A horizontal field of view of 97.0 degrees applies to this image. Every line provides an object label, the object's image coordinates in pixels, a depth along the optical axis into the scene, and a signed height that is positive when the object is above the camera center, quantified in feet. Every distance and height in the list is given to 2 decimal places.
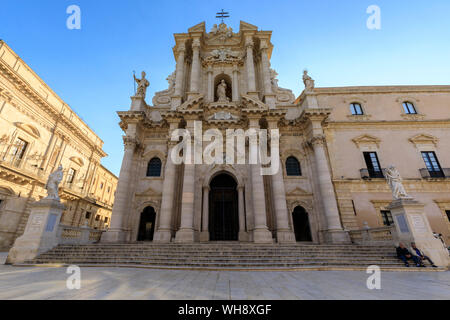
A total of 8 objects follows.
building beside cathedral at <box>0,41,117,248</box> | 54.95 +29.72
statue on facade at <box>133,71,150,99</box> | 59.69 +44.34
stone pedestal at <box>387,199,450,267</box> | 28.58 +1.39
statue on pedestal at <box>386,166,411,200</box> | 34.04 +9.15
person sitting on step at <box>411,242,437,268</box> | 27.14 -2.16
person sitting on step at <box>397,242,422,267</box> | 27.22 -2.08
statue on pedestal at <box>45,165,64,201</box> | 34.94 +9.48
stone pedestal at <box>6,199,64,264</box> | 29.32 +1.21
